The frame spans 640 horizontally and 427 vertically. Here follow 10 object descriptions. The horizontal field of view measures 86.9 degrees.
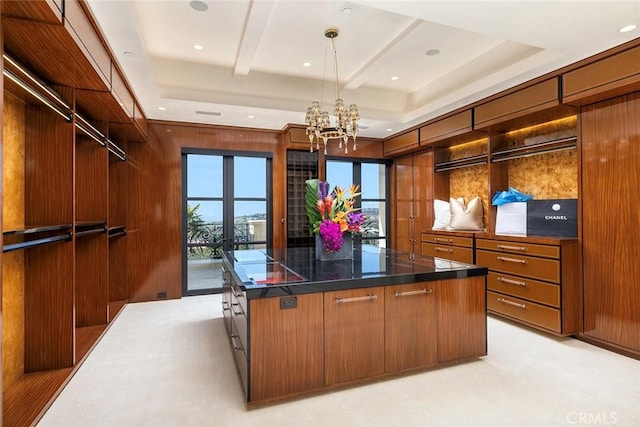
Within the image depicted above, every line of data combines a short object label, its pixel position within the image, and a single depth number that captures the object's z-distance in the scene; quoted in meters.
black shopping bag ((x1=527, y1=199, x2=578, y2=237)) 3.44
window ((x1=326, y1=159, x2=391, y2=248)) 6.44
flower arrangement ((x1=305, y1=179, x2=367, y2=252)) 2.96
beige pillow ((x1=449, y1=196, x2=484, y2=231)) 4.79
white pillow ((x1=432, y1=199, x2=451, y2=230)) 5.29
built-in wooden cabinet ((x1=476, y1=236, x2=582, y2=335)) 3.32
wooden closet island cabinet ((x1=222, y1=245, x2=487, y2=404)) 2.20
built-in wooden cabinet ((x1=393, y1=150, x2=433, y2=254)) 5.71
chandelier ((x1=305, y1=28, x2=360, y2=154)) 3.50
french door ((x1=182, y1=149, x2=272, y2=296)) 5.50
